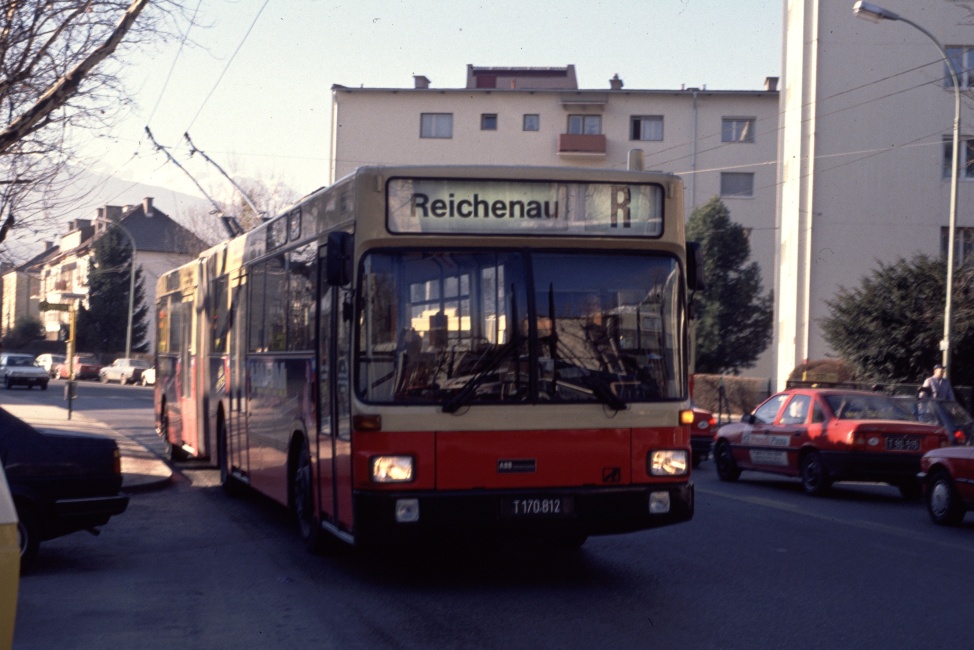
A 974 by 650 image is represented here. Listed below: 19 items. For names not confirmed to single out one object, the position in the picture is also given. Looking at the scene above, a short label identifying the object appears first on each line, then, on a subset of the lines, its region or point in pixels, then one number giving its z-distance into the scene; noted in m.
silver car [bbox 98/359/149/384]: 69.62
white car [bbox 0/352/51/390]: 56.88
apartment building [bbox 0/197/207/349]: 91.19
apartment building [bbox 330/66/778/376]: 60.53
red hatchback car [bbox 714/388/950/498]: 15.38
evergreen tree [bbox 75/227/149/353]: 84.94
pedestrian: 23.53
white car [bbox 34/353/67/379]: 82.50
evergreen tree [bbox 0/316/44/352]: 94.94
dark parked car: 8.99
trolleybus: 8.09
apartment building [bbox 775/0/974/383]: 41.84
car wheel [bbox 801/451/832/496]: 15.73
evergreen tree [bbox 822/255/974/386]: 30.61
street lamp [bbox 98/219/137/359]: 65.81
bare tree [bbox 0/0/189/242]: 14.00
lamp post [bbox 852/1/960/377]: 23.80
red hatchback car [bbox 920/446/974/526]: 12.67
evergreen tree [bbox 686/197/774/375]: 53.81
